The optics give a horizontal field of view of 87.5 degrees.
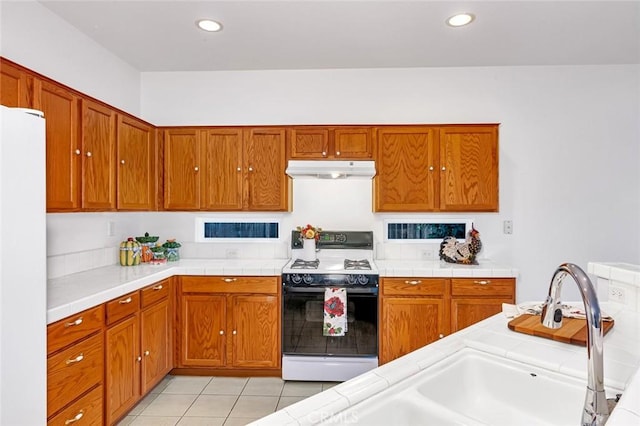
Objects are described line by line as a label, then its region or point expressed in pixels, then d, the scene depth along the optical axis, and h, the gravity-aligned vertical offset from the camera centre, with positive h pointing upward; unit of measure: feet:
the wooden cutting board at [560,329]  3.87 -1.44
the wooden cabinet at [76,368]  5.25 -2.63
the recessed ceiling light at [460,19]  7.50 +4.43
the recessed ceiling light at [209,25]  7.75 +4.45
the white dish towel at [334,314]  8.54 -2.58
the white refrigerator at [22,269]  4.18 -0.73
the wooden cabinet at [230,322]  8.86 -2.91
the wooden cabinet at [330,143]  9.65 +2.03
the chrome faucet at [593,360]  2.47 -1.10
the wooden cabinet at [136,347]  6.63 -3.00
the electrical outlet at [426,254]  10.53 -1.31
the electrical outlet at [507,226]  10.40 -0.43
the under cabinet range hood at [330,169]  9.15 +1.21
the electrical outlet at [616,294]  5.22 -1.31
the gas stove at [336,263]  8.70 -1.45
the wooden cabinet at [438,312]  8.73 -2.60
